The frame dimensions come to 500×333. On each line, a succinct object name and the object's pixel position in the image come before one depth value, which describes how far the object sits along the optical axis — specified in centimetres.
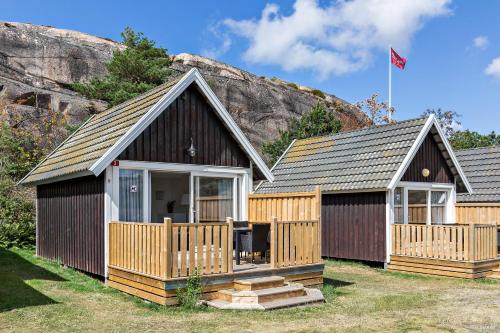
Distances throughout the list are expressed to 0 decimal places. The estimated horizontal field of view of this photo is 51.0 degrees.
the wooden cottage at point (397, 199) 1510
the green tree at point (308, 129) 3119
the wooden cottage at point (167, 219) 1020
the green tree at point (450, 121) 5531
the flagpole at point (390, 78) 3274
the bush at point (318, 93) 5256
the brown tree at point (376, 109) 4716
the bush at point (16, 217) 1888
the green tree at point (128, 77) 2990
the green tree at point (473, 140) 4315
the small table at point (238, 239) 1169
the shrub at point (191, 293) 981
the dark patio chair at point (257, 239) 1182
